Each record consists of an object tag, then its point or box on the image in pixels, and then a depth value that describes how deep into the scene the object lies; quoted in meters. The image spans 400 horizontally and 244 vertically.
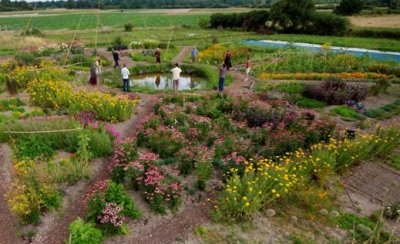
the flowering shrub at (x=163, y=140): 11.01
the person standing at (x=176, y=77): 17.83
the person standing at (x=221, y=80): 17.86
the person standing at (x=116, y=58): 22.71
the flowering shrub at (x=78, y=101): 13.67
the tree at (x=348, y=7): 58.78
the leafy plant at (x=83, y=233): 7.13
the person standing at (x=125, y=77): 17.78
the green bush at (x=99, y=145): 10.77
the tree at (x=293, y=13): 45.47
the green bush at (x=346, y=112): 15.34
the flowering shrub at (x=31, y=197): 7.85
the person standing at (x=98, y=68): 21.50
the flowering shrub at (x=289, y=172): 8.35
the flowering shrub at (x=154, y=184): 8.49
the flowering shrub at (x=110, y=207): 7.56
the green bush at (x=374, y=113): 15.57
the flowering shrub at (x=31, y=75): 17.97
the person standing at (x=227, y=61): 21.95
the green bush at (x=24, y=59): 22.42
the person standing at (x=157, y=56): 24.81
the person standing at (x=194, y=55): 26.44
